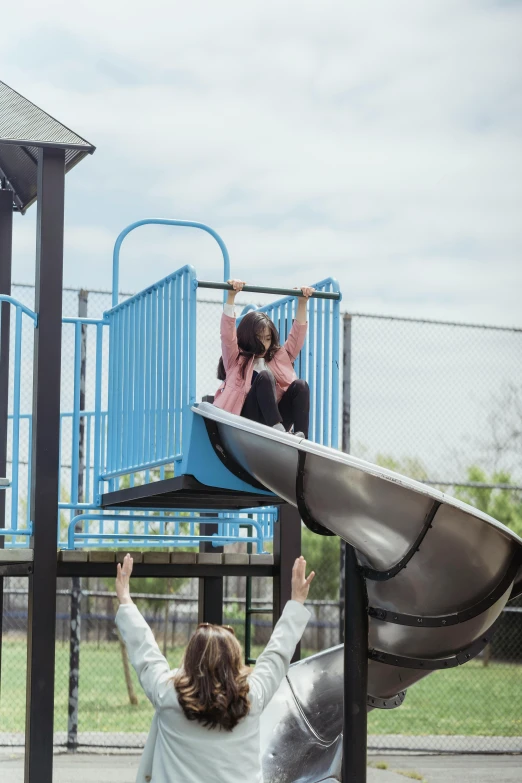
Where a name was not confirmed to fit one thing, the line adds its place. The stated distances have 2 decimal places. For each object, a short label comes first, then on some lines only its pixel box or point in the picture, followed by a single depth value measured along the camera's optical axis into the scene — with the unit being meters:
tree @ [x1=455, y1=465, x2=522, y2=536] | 34.97
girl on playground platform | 11.68
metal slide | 9.46
